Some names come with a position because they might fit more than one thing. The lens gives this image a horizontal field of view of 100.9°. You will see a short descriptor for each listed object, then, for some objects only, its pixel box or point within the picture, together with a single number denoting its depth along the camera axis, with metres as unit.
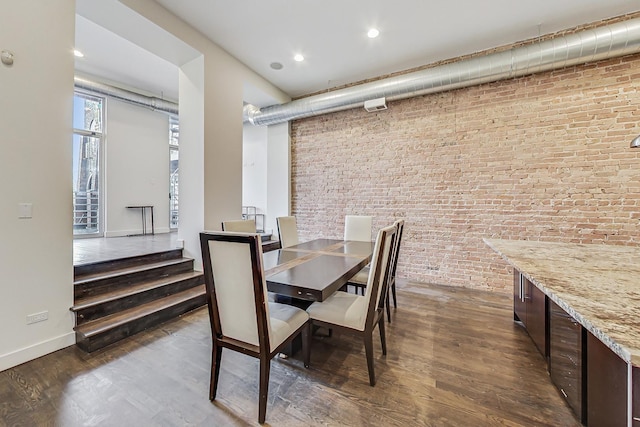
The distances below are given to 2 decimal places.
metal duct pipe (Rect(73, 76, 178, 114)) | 4.36
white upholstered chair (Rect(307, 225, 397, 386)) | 1.78
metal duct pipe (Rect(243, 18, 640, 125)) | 2.85
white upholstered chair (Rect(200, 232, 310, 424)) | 1.43
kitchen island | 0.87
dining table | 1.65
